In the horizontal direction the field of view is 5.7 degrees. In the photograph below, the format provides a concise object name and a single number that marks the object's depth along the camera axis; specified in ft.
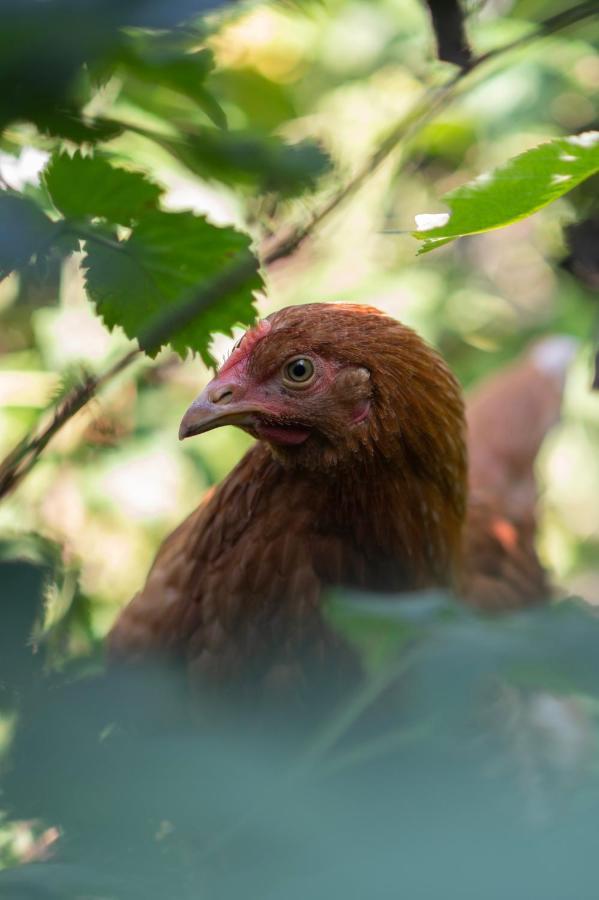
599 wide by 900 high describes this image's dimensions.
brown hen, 6.06
